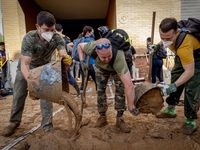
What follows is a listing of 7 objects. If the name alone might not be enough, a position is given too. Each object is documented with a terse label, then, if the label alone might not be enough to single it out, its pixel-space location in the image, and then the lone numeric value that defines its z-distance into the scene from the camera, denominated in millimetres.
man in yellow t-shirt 1982
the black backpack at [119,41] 2146
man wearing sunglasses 1955
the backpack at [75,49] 3770
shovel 2658
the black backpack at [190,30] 2059
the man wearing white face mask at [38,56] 2055
